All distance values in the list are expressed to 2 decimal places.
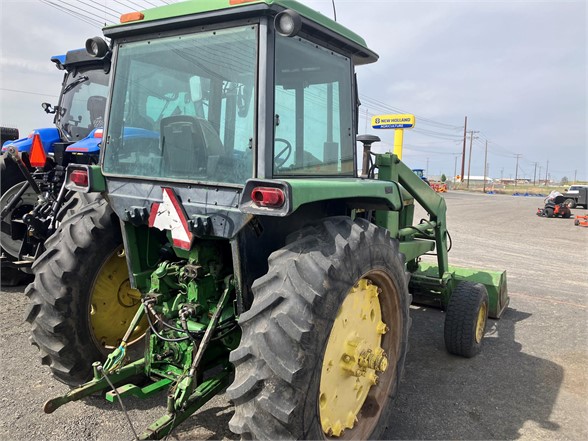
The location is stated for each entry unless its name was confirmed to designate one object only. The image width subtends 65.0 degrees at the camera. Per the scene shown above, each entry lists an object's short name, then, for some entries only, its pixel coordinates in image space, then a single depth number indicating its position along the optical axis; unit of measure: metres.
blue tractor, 5.56
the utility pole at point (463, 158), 57.73
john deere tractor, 2.17
